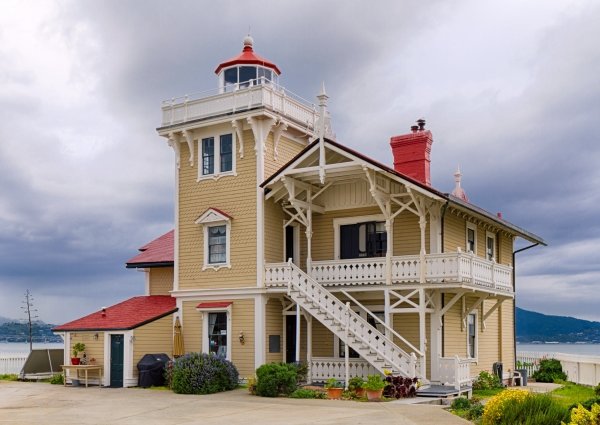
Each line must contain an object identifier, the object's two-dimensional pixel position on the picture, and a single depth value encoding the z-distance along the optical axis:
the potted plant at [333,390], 22.93
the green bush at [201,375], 25.20
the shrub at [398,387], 22.66
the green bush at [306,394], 23.36
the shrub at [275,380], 23.58
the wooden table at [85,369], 27.70
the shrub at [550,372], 34.31
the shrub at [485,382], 27.16
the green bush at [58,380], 29.52
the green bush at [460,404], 20.44
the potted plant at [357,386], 22.78
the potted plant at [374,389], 22.23
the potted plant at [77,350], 28.48
